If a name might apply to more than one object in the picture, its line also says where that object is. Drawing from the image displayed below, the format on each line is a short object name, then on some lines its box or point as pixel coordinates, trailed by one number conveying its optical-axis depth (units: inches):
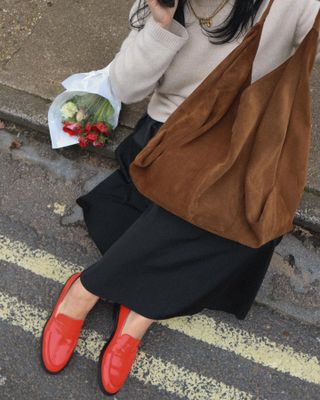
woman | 85.3
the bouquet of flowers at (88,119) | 105.1
